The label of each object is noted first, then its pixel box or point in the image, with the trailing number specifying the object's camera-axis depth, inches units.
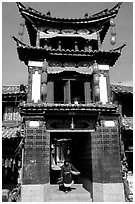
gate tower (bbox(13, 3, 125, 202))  457.4
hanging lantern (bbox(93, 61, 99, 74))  546.3
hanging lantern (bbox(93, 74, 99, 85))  534.0
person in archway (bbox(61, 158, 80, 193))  505.0
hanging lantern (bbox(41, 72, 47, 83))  524.7
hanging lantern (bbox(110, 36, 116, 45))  574.4
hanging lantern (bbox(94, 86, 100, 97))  524.1
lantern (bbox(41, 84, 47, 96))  514.8
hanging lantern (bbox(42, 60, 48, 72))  537.0
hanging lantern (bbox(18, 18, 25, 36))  563.5
